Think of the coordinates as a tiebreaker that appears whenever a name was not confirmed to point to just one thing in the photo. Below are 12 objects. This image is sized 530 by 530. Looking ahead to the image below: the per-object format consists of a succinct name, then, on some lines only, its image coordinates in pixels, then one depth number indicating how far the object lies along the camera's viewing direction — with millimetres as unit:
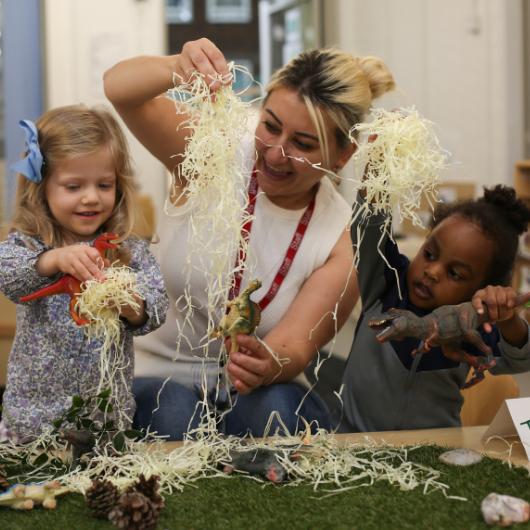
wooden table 2399
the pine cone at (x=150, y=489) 2187
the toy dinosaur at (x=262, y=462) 2306
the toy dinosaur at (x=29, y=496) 2216
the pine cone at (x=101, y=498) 2178
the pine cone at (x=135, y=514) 2143
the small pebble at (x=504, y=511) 2161
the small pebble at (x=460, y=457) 2349
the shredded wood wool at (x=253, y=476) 2289
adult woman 2591
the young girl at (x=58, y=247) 2504
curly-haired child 2516
